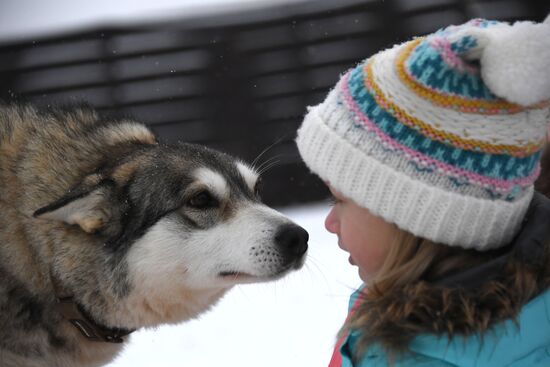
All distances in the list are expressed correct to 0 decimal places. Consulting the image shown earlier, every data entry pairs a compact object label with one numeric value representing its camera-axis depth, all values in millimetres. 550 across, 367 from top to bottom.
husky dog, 3018
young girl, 2793
